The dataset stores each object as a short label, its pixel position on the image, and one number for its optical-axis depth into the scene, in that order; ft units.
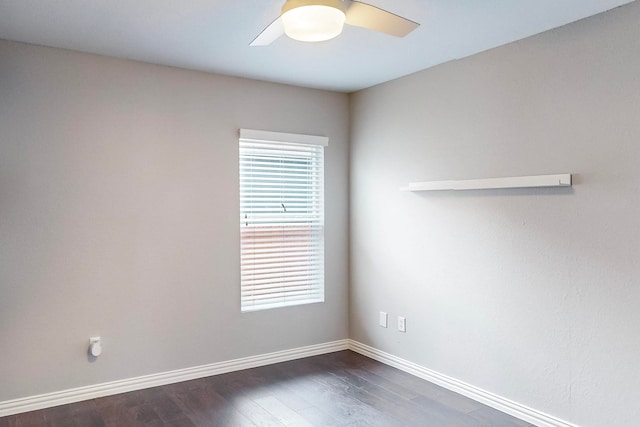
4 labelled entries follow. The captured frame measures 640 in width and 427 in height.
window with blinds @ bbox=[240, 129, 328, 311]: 12.69
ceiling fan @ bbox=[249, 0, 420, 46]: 6.07
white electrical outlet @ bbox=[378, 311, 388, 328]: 13.00
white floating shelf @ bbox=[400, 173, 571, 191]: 8.73
